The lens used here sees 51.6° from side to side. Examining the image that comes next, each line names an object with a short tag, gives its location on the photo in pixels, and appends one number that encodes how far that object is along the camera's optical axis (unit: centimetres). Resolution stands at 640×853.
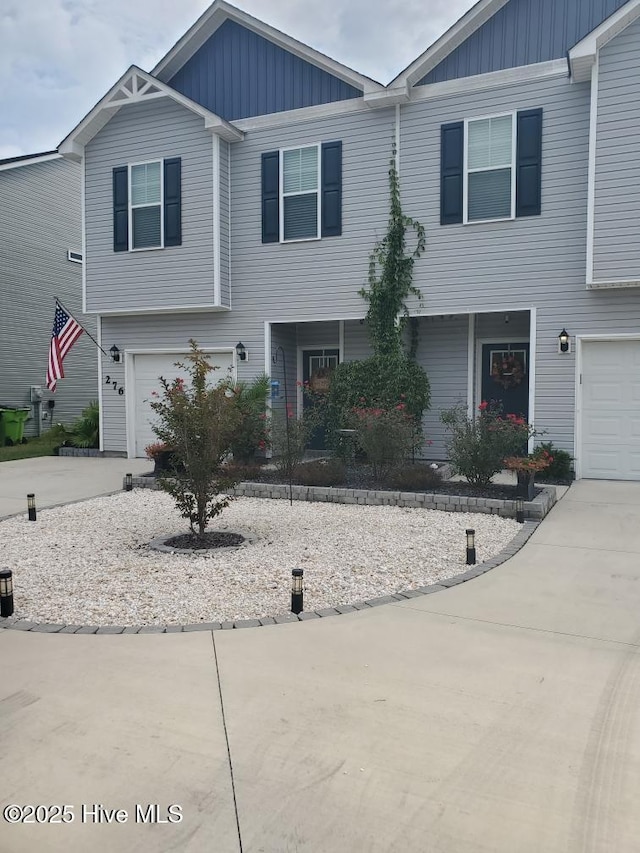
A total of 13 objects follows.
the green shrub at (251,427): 1052
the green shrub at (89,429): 1401
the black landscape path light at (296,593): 462
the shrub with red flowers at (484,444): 859
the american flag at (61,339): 1248
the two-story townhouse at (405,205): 1002
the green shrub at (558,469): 1006
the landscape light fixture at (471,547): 578
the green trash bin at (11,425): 1623
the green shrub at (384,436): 909
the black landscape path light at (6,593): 457
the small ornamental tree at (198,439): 634
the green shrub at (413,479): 886
